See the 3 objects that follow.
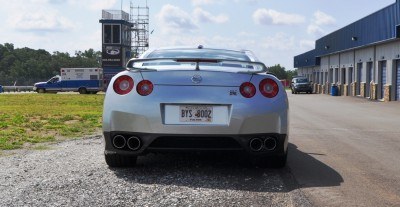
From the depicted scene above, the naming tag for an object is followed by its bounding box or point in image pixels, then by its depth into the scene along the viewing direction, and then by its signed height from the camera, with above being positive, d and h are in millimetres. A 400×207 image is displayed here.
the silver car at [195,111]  5406 -293
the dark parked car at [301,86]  52062 -289
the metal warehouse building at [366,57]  30891 +1964
